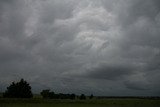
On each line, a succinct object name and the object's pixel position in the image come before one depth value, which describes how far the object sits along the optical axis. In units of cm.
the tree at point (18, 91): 4315
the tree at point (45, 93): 5164
